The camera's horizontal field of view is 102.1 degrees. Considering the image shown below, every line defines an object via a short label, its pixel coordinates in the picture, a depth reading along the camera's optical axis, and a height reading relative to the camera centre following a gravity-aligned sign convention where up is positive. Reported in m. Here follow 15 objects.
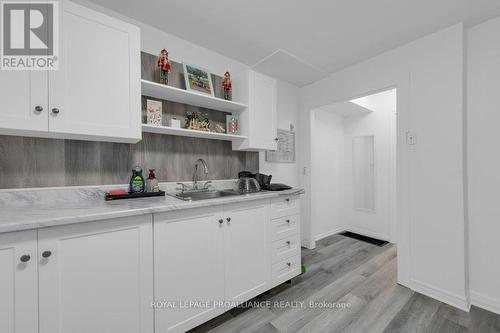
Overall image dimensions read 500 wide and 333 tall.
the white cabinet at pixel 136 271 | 0.92 -0.61
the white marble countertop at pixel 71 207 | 0.93 -0.24
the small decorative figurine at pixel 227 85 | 2.21 +0.89
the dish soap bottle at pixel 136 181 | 1.62 -0.12
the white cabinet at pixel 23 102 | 1.08 +0.37
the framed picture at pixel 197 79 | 1.94 +0.86
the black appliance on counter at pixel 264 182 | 2.20 -0.19
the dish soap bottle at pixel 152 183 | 1.70 -0.14
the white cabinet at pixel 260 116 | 2.17 +0.56
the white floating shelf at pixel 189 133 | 1.67 +0.31
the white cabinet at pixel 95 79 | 1.22 +0.57
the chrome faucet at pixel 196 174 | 1.98 -0.08
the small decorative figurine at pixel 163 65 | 1.76 +0.89
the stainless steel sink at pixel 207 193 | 1.85 -0.27
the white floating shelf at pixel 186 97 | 1.66 +0.64
